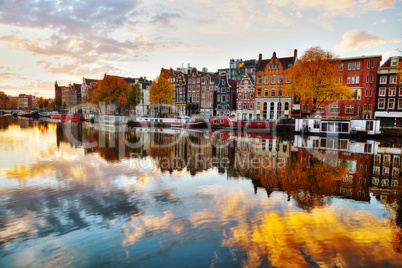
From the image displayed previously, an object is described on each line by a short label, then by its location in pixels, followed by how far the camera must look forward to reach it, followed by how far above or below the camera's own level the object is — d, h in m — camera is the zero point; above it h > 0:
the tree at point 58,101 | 155.50 +7.33
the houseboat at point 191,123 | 54.72 -2.32
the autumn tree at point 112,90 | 77.56 +7.51
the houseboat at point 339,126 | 38.72 -1.96
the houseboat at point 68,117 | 84.44 -1.88
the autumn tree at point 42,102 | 183.00 +7.86
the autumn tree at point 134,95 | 77.38 +5.91
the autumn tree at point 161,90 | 65.81 +6.55
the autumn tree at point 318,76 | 43.19 +7.27
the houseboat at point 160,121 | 56.97 -1.96
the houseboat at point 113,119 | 68.19 -1.88
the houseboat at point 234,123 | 48.19 -2.04
